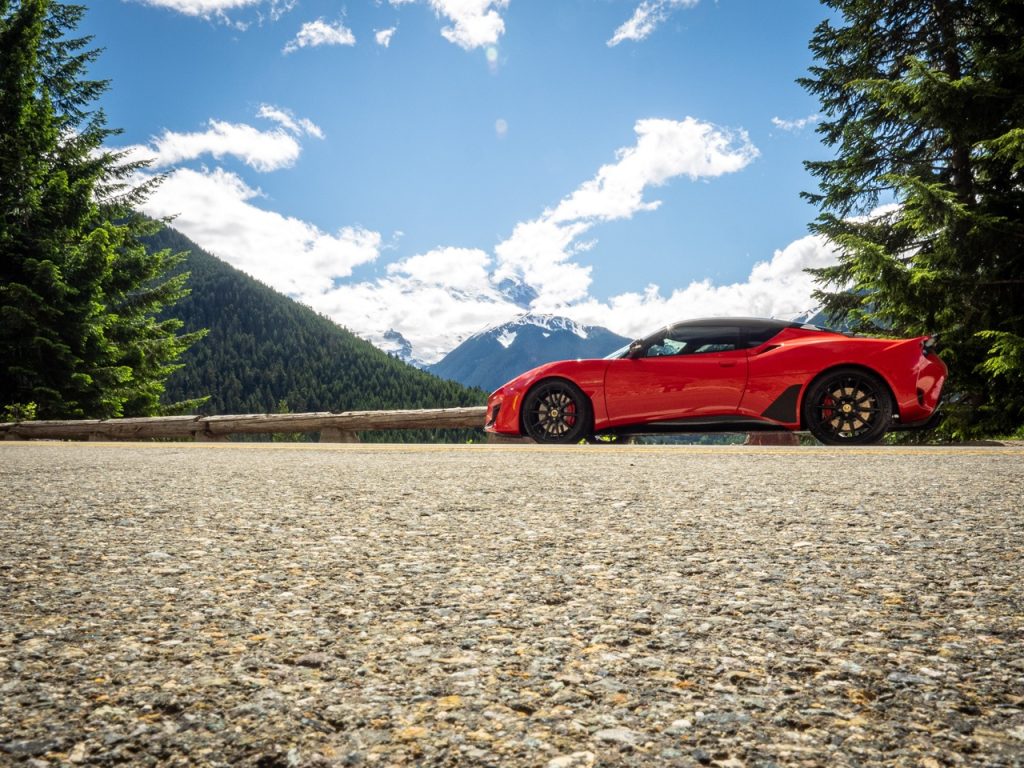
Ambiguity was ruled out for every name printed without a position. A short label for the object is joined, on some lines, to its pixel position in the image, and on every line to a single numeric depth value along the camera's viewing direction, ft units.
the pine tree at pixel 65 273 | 44.91
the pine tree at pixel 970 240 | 31.60
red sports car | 21.47
